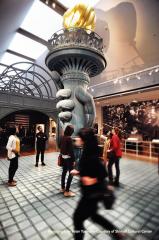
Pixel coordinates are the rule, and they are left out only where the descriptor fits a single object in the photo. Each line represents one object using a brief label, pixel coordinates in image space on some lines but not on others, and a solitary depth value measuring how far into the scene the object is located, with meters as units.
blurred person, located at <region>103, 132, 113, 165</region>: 4.52
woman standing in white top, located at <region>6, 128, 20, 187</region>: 3.83
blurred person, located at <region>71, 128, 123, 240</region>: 1.77
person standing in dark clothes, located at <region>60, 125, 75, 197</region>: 3.42
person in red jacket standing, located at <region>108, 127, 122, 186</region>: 4.16
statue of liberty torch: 4.03
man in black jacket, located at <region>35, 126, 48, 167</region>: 5.89
